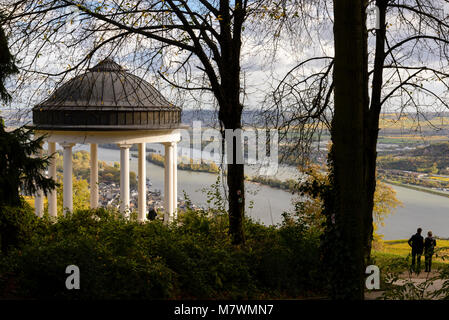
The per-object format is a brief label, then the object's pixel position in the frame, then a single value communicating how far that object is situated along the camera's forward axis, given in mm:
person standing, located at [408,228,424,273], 16031
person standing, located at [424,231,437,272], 15967
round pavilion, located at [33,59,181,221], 22906
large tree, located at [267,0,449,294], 11625
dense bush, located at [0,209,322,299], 9078
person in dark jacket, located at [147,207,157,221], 19484
